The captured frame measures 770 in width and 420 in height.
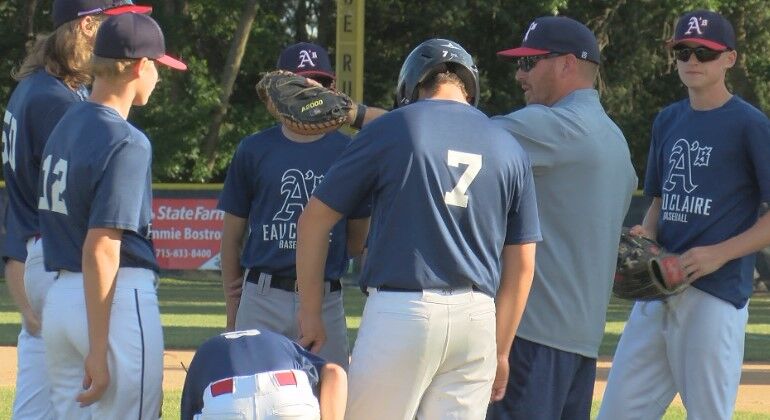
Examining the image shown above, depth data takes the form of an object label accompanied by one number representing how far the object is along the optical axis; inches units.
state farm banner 1882.4
